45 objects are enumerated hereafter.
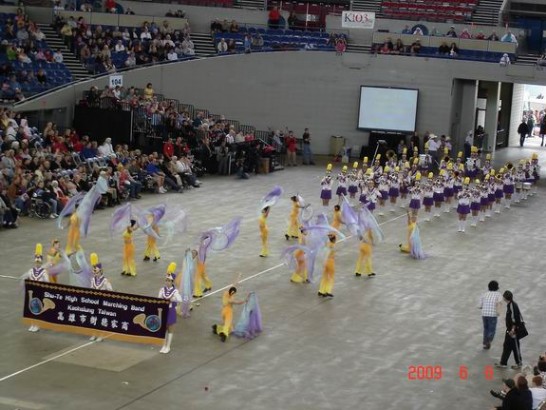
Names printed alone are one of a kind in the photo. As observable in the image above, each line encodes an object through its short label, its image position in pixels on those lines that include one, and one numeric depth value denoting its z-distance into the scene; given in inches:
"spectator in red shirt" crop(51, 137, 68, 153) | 1317.7
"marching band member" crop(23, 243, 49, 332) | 765.3
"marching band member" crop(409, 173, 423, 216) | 1269.7
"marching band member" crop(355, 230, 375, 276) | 968.3
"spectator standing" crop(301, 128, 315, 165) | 1760.6
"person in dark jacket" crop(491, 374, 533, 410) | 545.3
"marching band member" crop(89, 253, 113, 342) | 750.5
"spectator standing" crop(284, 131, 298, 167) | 1736.0
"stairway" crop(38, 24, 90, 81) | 1638.8
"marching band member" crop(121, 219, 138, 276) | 909.8
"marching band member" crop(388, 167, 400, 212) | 1348.4
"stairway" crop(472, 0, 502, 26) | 1927.9
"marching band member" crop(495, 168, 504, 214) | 1392.7
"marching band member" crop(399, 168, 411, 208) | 1397.6
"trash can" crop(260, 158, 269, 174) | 1610.1
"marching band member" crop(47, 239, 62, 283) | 791.7
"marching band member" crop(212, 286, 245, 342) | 742.5
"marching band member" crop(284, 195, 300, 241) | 1115.9
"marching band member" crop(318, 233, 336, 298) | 877.8
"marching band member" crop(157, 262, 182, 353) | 716.7
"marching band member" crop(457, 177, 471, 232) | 1237.5
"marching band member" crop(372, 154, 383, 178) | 1362.0
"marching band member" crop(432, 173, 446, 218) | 1328.7
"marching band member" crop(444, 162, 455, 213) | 1368.1
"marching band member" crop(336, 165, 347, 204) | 1338.6
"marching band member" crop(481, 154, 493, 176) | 1461.4
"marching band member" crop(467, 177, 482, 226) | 1279.5
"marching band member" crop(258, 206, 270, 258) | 1013.2
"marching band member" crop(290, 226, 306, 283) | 926.4
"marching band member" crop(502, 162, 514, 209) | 1433.3
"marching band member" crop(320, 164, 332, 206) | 1308.1
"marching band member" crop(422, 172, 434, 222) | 1312.7
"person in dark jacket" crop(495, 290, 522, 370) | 706.8
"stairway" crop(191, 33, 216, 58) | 1833.4
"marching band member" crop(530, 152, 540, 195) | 1547.7
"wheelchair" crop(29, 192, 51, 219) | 1146.7
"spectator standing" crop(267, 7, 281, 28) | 1913.1
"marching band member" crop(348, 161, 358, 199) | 1366.9
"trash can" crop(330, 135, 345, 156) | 1851.6
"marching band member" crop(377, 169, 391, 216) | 1343.5
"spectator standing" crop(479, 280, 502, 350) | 738.2
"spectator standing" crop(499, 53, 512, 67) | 1764.3
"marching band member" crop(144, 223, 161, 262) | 983.6
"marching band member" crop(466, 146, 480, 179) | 1596.9
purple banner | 719.7
